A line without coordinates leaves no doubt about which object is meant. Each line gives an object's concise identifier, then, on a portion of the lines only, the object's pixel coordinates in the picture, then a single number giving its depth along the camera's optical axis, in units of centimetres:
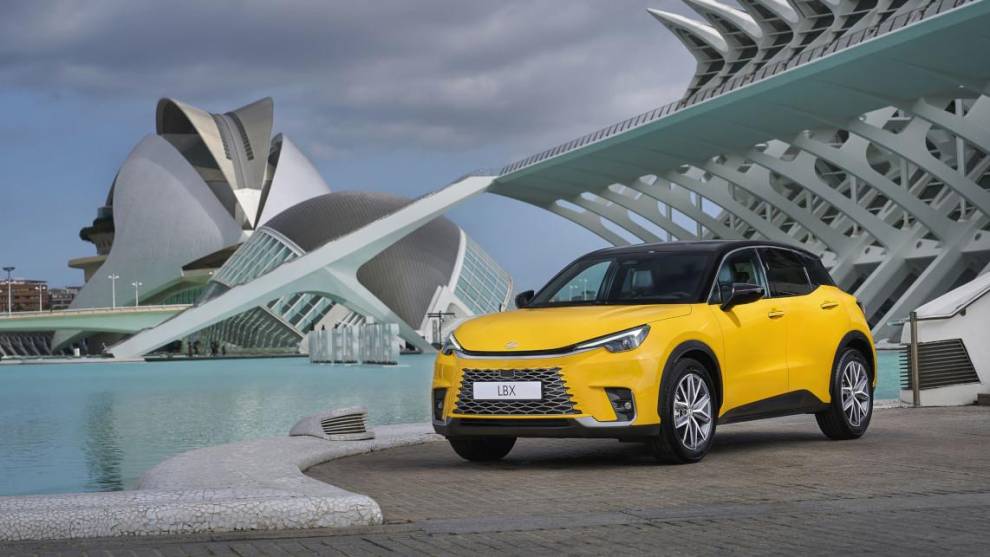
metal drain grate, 998
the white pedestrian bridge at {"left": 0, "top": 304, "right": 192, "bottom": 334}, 8438
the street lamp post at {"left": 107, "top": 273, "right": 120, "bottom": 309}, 10331
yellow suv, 800
